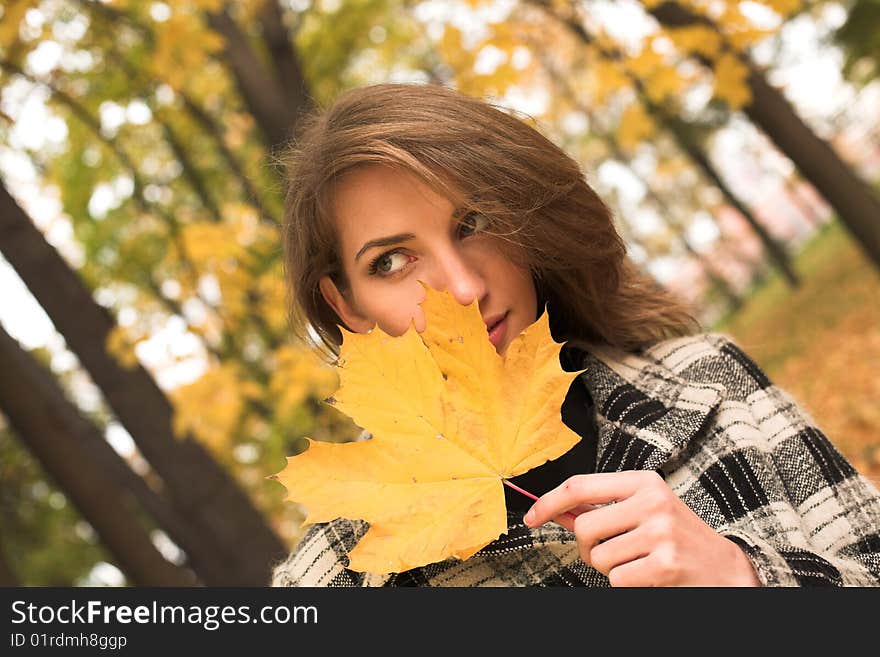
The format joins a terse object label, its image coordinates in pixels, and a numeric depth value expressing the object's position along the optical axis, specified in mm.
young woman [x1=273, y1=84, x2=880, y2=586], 1576
